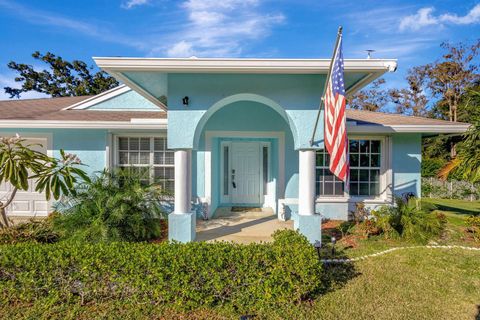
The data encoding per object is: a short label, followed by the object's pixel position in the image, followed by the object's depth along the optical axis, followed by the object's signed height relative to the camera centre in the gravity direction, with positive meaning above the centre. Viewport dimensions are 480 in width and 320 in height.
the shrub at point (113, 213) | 5.14 -1.15
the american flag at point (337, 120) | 3.97 +0.68
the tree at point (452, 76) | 23.28 +8.32
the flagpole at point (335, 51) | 3.91 +1.82
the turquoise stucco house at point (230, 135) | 5.21 +0.78
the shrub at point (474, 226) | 5.92 -1.63
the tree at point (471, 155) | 6.22 +0.17
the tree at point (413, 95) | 26.24 +7.36
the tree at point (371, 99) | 28.98 +7.42
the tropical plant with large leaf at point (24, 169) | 4.59 -0.15
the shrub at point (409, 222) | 5.93 -1.51
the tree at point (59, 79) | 29.58 +10.19
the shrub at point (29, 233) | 4.92 -1.48
